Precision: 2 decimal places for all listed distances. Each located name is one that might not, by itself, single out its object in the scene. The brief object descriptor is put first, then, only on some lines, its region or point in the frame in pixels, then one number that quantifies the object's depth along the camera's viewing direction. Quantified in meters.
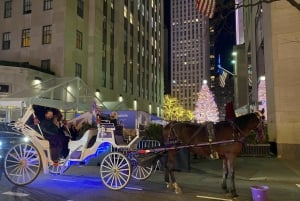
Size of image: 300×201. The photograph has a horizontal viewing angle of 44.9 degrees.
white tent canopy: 25.41
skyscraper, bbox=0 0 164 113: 40.41
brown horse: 8.96
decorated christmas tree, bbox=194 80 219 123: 75.56
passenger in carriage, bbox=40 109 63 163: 10.32
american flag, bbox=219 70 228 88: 40.88
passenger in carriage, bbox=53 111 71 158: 10.71
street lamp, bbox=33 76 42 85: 35.91
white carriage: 9.36
